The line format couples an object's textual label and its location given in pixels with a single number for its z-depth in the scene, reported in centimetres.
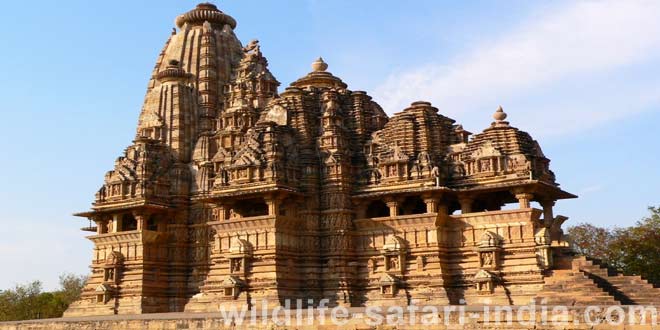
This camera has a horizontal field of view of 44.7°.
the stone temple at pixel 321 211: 2972
